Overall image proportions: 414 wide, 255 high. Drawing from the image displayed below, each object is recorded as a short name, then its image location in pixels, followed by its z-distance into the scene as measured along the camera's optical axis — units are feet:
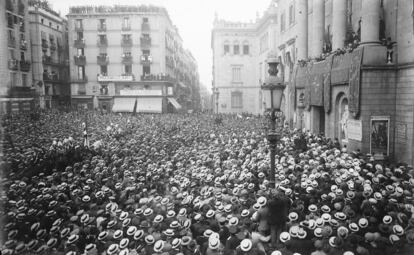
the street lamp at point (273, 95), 25.57
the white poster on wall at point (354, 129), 52.60
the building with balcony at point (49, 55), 139.54
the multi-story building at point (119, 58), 156.87
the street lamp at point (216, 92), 163.00
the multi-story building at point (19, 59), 105.75
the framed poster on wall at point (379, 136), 50.39
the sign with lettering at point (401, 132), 47.60
